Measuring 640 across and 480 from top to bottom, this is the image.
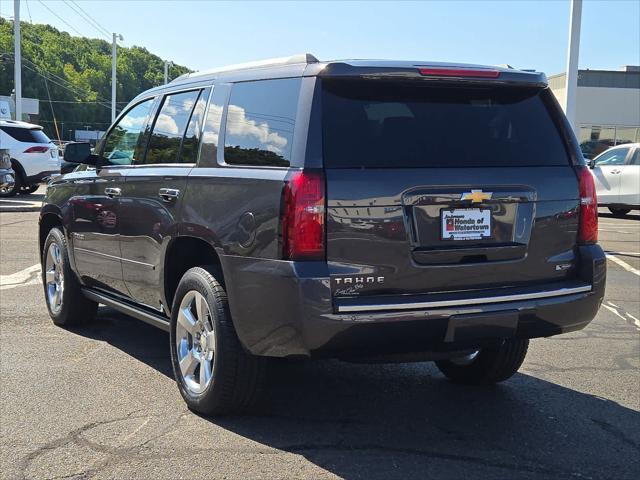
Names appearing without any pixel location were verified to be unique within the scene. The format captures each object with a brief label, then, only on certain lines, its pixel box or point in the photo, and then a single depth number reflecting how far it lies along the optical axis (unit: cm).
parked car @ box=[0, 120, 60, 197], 1900
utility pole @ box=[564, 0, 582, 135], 1550
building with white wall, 4466
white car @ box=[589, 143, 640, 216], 1755
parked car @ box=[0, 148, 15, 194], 1709
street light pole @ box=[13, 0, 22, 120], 3222
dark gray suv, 367
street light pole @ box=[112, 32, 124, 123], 5186
